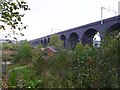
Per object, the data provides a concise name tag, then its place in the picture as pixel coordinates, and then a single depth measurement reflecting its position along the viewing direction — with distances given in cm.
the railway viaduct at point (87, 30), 4059
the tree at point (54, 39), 5366
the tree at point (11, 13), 181
